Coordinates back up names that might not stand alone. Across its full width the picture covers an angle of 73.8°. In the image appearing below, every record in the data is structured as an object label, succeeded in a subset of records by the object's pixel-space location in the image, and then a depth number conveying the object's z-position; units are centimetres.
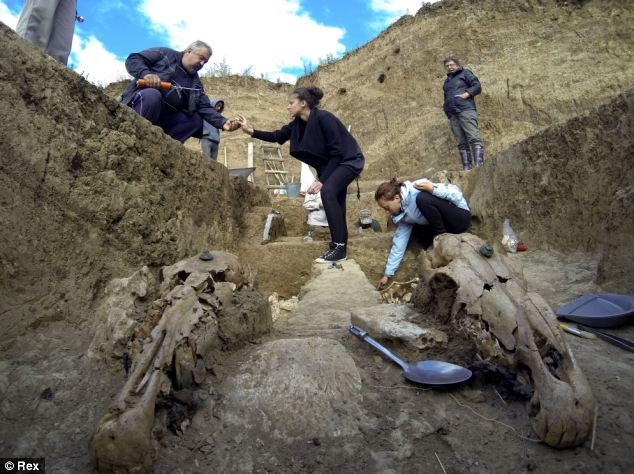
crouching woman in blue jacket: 393
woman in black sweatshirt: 406
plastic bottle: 443
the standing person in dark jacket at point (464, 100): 664
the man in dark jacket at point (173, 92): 369
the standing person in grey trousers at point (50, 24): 300
